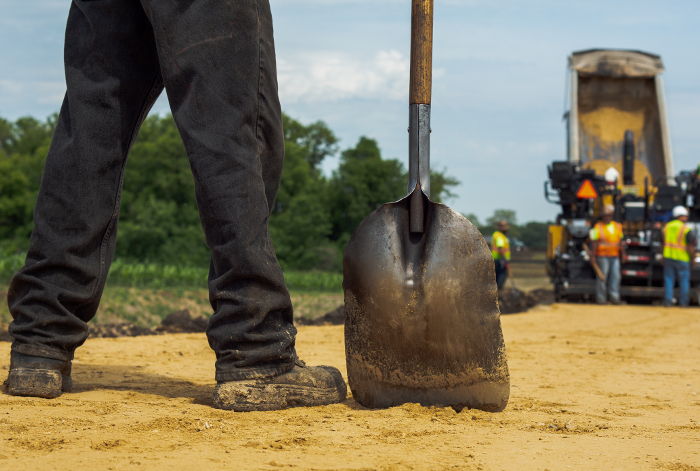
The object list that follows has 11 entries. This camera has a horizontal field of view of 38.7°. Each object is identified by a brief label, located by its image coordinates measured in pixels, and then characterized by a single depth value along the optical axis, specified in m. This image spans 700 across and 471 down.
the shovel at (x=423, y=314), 3.69
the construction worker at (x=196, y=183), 3.52
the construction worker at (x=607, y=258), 17.16
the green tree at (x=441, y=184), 52.22
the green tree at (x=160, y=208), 43.97
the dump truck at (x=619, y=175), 17.75
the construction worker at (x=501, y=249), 18.41
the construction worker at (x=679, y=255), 16.70
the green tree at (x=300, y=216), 44.47
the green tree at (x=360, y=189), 50.09
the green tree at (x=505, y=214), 77.78
